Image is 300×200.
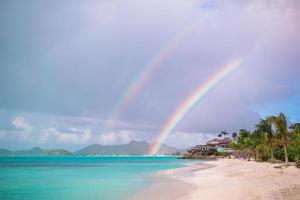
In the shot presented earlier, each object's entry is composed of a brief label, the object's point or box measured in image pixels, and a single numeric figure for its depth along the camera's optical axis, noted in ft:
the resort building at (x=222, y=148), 417.29
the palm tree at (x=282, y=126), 143.40
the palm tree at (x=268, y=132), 180.96
